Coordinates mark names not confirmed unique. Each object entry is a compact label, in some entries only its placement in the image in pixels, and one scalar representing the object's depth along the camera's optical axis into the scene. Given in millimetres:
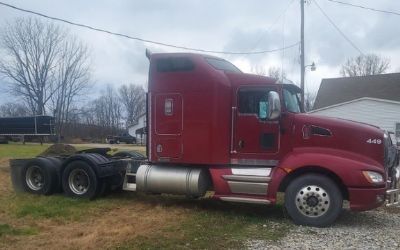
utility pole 24795
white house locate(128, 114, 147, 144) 62150
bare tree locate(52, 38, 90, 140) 66944
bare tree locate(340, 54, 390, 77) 62928
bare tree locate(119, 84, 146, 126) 97375
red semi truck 8648
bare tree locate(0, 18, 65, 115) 65875
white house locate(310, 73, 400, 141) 30281
